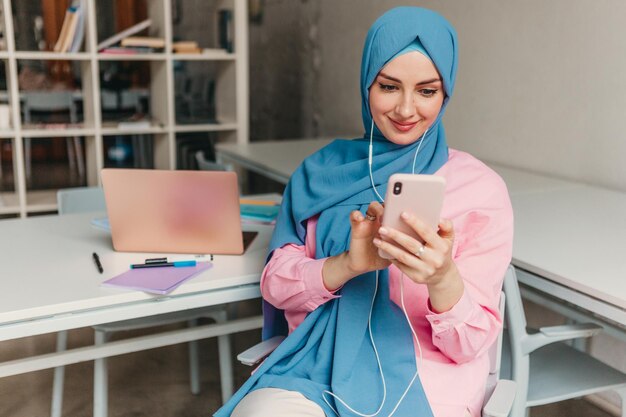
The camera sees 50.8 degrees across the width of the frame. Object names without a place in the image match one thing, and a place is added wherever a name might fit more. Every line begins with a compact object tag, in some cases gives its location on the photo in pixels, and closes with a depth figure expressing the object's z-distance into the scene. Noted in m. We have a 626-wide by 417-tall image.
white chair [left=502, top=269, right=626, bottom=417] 1.54
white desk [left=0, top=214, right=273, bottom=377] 1.36
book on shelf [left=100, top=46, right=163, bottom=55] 3.60
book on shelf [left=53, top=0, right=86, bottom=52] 3.50
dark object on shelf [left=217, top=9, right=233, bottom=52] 3.89
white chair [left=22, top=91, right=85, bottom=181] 3.85
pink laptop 1.63
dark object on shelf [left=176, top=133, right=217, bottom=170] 4.18
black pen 1.58
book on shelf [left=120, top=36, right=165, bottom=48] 3.64
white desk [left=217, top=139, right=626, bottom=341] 1.46
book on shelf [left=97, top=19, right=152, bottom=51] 3.61
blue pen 1.61
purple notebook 1.46
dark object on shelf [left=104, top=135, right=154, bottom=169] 4.13
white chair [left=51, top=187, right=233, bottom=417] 1.94
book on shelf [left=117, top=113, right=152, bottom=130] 3.75
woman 1.23
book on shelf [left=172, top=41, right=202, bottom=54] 3.80
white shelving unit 3.46
